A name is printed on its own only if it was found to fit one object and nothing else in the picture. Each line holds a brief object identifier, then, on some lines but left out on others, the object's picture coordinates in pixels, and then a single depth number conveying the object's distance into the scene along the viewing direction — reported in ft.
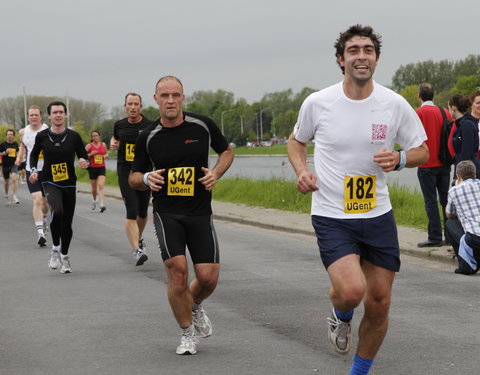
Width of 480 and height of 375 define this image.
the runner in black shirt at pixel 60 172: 35.86
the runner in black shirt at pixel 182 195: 21.50
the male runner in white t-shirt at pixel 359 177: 17.31
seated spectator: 31.91
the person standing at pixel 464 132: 36.32
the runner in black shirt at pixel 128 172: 37.58
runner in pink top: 74.74
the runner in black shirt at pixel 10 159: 88.53
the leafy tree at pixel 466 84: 367.66
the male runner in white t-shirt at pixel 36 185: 45.10
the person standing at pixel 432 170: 39.68
